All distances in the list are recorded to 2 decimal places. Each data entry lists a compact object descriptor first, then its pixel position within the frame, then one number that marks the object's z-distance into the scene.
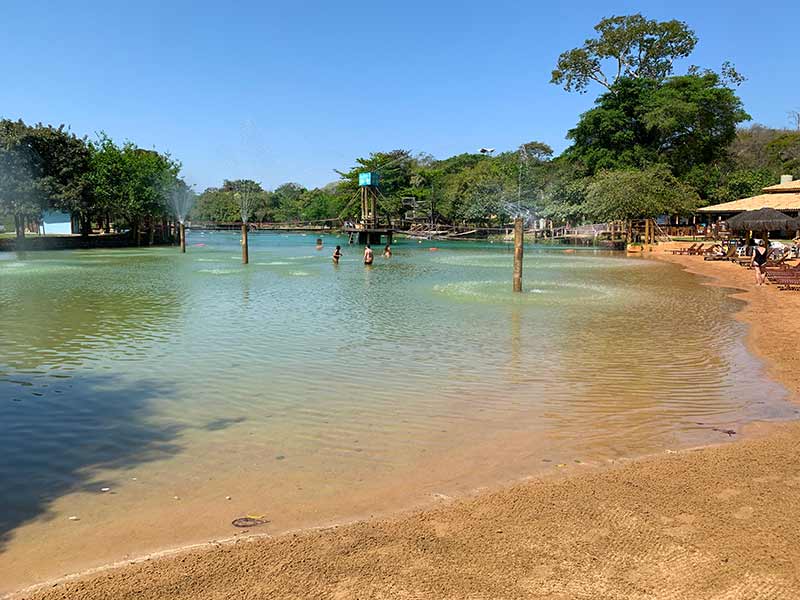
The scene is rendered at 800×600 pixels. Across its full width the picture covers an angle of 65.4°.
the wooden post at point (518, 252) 19.62
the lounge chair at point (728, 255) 33.01
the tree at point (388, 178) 82.94
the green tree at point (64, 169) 47.72
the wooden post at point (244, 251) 34.41
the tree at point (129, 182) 51.97
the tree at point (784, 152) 59.61
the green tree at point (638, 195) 48.56
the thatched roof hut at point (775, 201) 33.72
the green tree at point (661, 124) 56.53
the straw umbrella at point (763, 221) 28.42
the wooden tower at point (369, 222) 62.09
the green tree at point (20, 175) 44.84
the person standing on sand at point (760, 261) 21.86
